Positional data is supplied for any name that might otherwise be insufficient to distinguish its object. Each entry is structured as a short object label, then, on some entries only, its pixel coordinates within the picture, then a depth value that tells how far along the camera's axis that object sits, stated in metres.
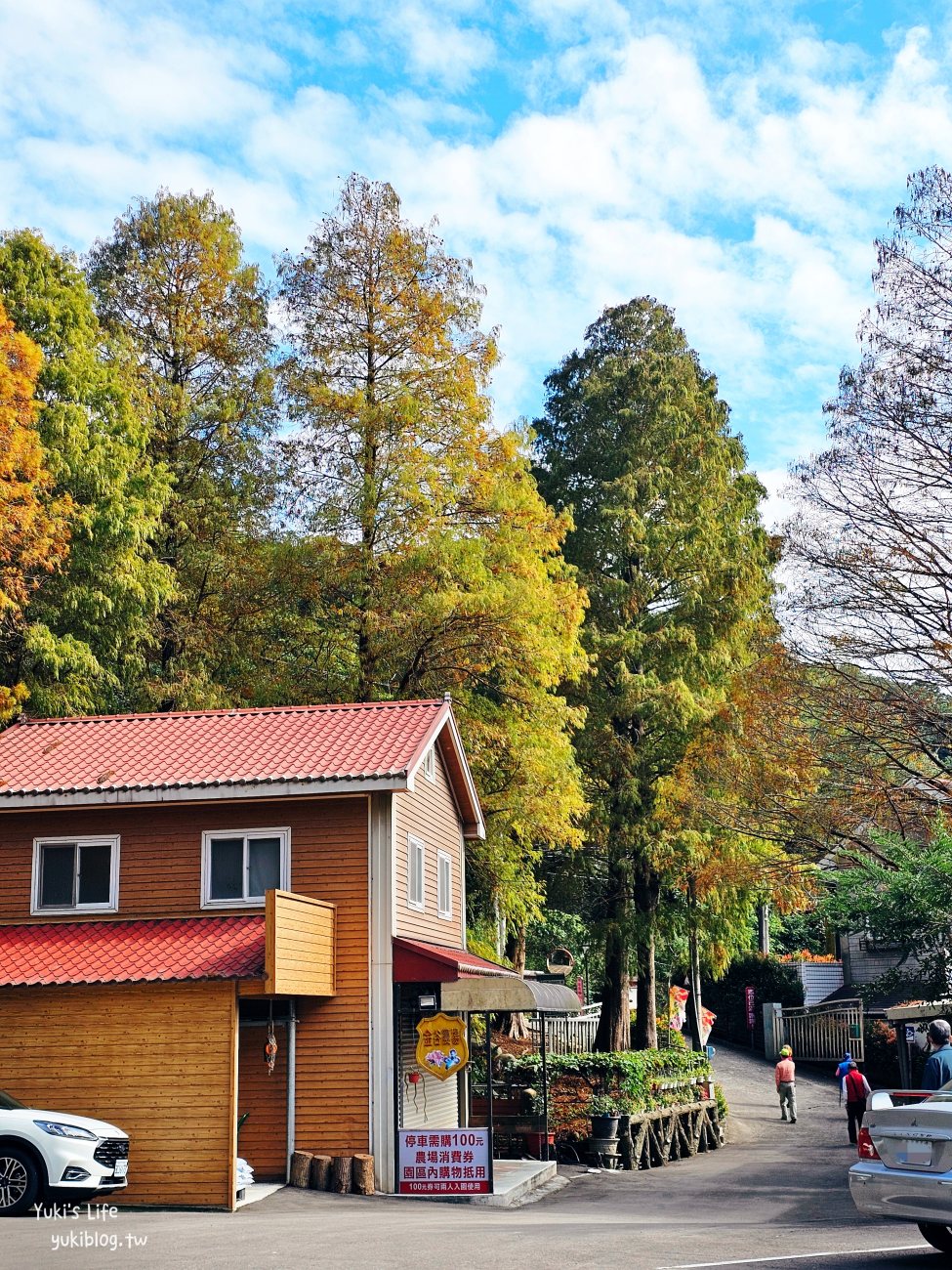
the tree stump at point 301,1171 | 19.50
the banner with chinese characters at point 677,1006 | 37.75
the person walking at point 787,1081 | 33.72
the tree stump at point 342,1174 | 19.38
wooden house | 18.08
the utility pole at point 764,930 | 56.19
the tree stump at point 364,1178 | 19.36
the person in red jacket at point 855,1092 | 27.16
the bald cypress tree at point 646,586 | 32.72
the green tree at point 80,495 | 28.06
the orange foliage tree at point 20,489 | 23.83
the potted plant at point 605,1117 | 24.73
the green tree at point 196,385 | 32.06
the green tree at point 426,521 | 28.31
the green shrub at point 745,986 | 50.16
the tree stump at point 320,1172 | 19.48
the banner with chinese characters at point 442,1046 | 20.12
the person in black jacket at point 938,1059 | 13.63
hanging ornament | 19.91
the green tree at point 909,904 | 31.48
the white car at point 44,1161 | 15.21
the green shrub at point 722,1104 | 31.06
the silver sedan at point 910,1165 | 10.30
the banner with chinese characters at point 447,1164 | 19.45
